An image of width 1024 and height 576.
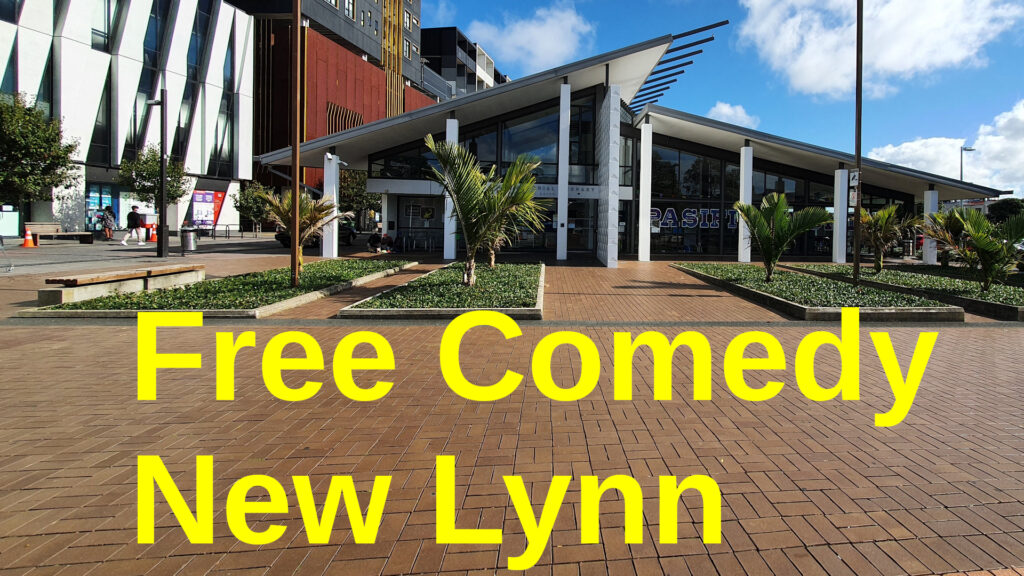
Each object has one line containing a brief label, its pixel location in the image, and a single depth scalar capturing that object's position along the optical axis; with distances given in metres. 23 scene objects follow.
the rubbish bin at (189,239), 24.65
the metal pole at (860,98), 15.04
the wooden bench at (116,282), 10.70
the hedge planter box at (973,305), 11.07
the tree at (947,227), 14.71
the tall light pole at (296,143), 12.56
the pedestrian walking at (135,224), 29.84
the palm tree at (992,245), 13.00
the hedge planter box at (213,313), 9.90
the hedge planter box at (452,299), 10.21
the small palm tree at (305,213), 14.03
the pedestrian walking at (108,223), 31.51
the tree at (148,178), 33.47
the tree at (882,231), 17.47
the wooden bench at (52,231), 28.70
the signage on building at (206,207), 39.62
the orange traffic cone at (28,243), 25.86
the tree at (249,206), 42.29
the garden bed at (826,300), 10.54
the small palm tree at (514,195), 12.68
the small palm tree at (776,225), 14.85
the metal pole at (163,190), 20.86
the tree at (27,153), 24.92
